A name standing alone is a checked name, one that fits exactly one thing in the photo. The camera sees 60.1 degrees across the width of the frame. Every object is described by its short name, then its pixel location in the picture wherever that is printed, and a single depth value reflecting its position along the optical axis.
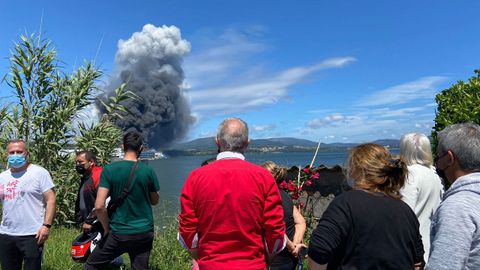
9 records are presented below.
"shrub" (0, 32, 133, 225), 8.68
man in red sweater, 2.59
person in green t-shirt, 3.91
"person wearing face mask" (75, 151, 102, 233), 5.77
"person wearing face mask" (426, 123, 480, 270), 1.78
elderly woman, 3.21
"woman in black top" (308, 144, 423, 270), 2.07
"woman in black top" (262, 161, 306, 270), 3.58
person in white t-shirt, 4.07
